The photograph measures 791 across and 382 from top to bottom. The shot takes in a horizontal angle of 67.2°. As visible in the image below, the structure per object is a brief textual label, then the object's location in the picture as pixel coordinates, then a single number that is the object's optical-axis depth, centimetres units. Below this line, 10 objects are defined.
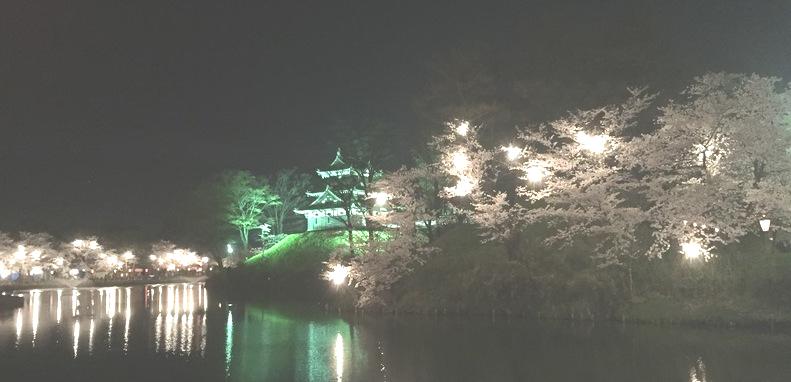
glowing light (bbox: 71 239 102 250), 6556
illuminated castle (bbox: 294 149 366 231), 5675
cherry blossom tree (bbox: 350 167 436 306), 2914
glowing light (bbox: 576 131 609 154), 2442
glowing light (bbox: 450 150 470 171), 2802
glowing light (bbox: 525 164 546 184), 2605
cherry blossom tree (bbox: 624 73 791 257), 2181
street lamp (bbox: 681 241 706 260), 2191
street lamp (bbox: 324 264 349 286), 3138
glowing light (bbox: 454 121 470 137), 2839
